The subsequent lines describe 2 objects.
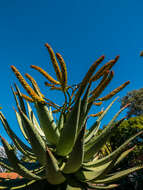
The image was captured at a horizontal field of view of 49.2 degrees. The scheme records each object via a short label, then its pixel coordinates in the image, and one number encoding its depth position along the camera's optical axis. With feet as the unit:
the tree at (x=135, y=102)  76.14
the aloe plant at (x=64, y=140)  4.25
